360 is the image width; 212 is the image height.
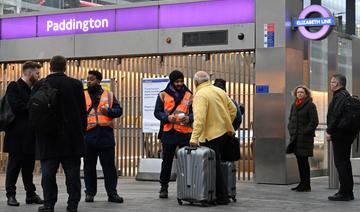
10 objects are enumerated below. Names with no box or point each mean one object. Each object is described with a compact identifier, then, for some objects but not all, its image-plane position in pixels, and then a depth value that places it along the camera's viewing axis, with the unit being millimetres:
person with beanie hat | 17906
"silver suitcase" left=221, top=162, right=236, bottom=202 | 17297
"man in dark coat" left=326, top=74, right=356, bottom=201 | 18031
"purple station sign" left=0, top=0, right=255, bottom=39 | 24953
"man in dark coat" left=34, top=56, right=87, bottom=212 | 14422
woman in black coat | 21219
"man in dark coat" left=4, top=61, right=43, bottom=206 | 16500
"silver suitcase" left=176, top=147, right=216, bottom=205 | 16234
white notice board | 25641
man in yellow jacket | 16578
